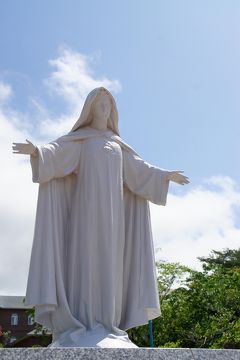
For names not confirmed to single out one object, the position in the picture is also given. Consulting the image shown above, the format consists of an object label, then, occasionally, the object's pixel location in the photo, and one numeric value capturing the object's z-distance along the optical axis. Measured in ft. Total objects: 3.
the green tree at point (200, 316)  88.07
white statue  24.21
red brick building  231.71
